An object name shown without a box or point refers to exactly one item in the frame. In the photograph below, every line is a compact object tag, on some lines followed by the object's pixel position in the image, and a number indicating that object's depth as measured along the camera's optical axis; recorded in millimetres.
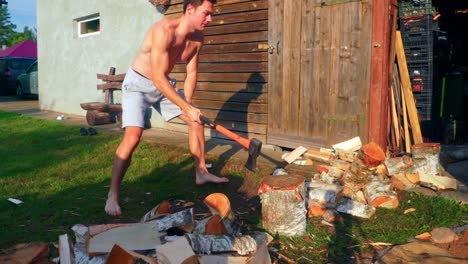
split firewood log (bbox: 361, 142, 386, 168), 4473
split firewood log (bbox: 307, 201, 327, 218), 3598
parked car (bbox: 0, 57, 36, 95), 16578
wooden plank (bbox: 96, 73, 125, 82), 8672
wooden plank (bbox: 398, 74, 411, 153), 5276
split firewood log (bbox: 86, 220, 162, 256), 2672
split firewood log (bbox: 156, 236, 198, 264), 2340
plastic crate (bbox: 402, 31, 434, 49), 5805
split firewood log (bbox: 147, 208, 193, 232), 2950
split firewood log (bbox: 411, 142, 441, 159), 4332
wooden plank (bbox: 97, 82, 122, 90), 8773
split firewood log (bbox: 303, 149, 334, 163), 4955
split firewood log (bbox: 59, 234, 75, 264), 2529
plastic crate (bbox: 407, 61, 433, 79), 5863
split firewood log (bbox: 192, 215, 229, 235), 2864
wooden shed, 5020
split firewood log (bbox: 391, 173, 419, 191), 4168
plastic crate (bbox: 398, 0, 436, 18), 5797
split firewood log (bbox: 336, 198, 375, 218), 3578
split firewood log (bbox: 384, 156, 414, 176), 4398
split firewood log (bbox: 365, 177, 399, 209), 3769
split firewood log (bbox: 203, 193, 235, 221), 3021
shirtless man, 3666
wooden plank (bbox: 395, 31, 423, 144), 5316
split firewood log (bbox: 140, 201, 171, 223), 3181
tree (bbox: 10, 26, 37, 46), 58359
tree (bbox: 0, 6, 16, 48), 66388
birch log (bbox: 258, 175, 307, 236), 3100
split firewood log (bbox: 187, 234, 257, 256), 2596
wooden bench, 8530
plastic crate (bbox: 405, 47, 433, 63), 5848
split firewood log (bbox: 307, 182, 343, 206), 3797
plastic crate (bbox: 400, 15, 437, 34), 5770
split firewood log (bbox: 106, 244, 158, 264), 2434
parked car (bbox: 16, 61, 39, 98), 14181
